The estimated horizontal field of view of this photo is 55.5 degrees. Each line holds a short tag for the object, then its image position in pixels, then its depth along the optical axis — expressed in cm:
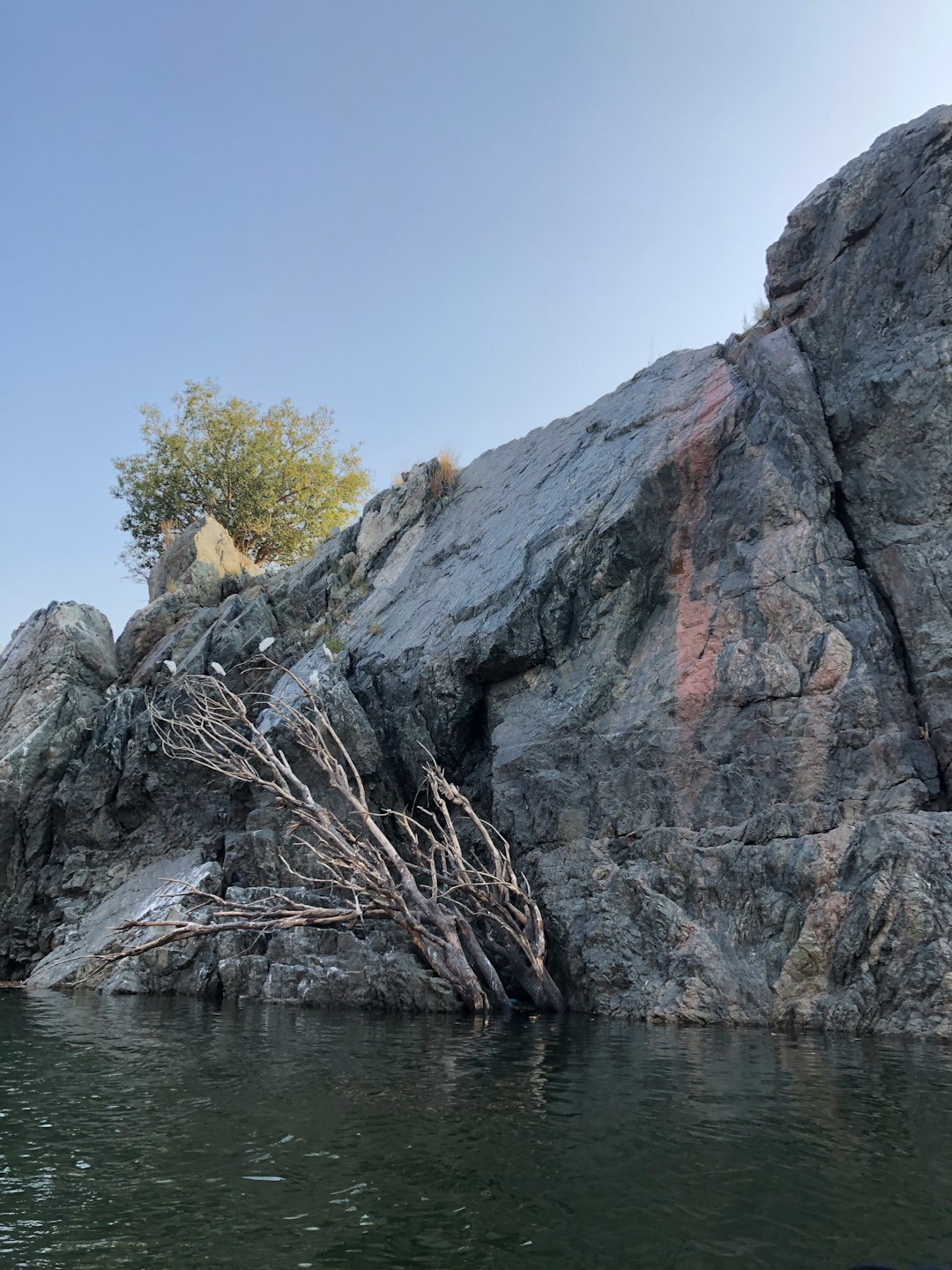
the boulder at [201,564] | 2739
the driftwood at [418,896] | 1295
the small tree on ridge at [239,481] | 3500
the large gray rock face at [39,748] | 2033
